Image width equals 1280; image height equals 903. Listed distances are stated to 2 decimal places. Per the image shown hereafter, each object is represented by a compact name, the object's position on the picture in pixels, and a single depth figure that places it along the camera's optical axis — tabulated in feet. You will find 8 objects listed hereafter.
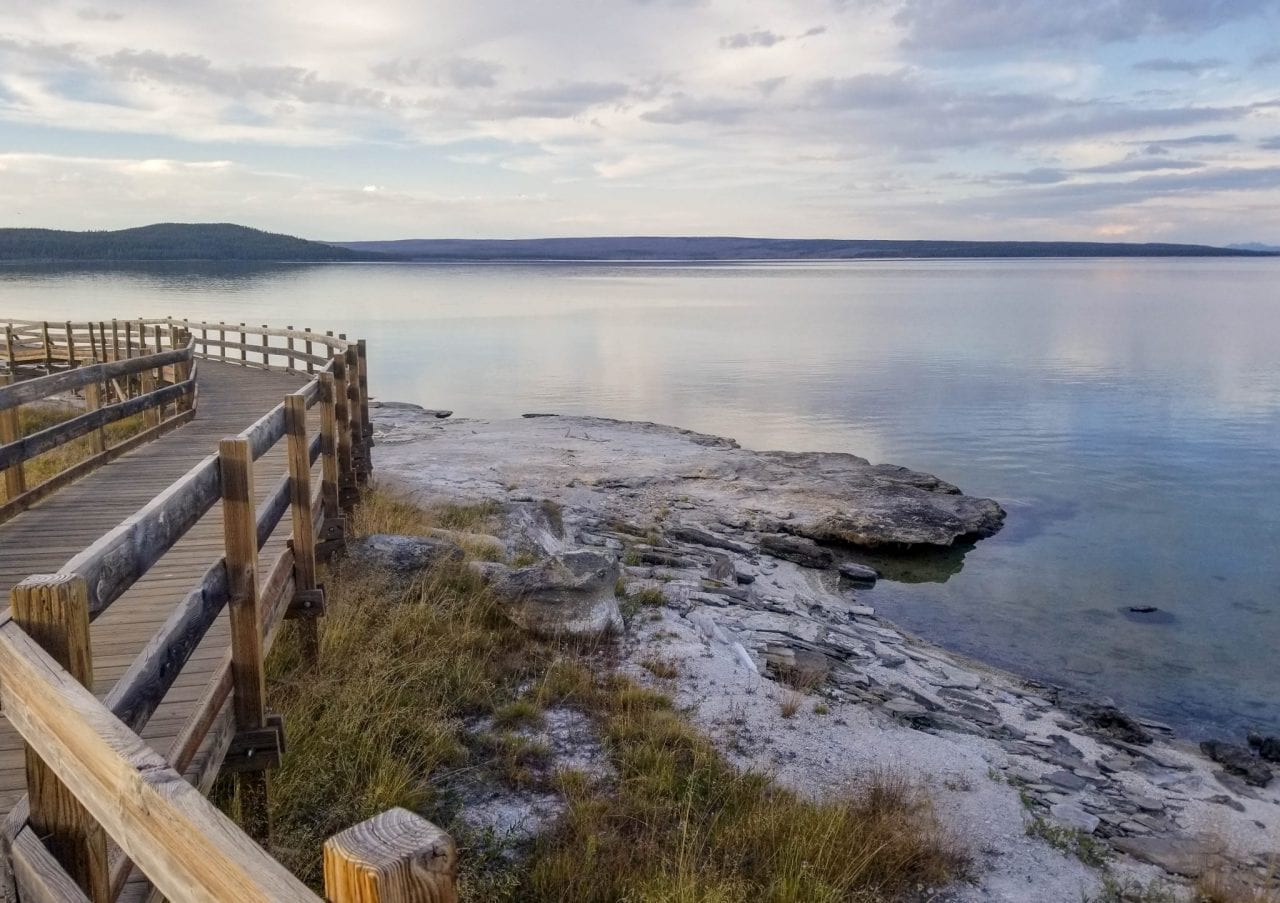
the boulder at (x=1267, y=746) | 32.19
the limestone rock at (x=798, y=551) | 52.26
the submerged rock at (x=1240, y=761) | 30.27
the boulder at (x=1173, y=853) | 21.71
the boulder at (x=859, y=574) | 51.16
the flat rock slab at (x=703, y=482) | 58.44
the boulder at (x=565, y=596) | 27.55
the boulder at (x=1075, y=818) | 23.20
